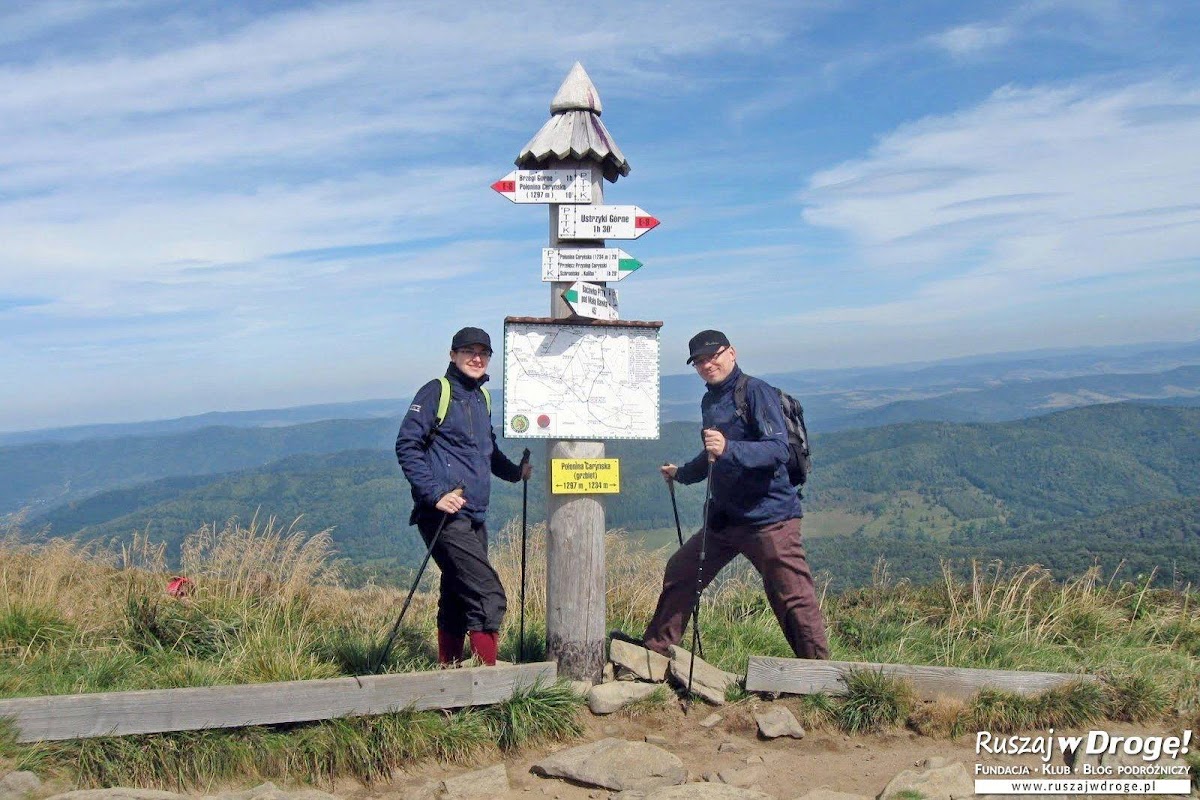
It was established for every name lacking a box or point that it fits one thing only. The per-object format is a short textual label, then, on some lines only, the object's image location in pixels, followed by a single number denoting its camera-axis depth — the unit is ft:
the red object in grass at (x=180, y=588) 23.41
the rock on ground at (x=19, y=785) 14.38
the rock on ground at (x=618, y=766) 16.34
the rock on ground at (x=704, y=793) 14.90
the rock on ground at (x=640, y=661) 20.39
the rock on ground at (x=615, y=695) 19.25
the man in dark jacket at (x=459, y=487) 19.04
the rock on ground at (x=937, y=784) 15.16
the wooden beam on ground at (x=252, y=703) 15.99
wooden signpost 19.97
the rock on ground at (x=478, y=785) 15.90
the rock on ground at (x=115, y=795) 13.92
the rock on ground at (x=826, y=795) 14.93
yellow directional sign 19.93
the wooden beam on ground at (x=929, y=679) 18.88
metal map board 19.92
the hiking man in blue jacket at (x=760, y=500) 19.63
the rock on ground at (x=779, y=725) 18.19
